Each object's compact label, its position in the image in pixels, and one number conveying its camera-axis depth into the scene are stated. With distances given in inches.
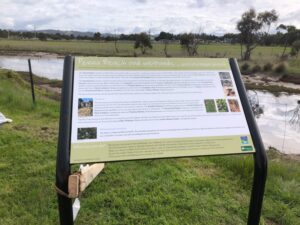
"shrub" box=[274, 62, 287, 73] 642.9
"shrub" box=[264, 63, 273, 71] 665.6
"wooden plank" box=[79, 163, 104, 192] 94.9
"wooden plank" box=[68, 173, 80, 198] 60.7
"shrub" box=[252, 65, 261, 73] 666.8
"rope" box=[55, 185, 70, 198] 60.5
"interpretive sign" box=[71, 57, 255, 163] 64.0
